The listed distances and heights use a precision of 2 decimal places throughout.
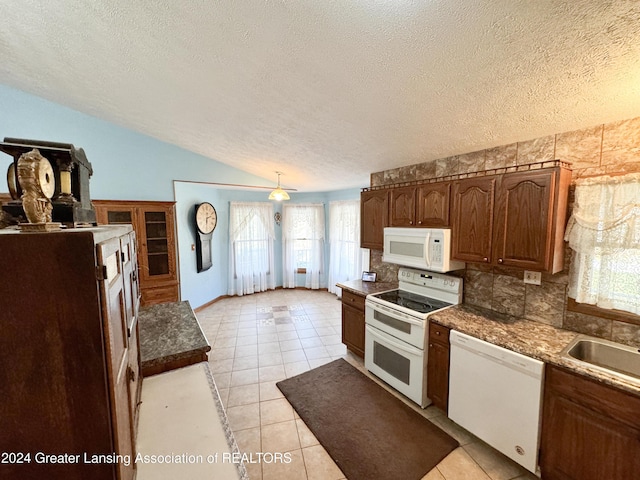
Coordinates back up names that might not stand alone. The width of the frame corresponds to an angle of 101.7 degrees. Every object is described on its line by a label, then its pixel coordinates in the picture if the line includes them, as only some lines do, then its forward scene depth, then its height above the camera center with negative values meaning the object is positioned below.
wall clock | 4.52 -0.14
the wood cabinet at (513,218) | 1.82 +0.02
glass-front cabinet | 3.52 -0.31
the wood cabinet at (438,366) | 2.13 -1.22
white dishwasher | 1.64 -1.21
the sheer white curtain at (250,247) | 5.46 -0.54
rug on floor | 1.85 -1.71
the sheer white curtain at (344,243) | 5.06 -0.43
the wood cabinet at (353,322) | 3.02 -1.20
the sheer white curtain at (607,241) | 1.65 -0.14
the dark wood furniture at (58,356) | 0.63 -0.34
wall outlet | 2.09 -0.46
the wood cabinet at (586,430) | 1.34 -1.16
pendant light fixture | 3.68 +0.38
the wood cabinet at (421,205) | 2.44 +0.16
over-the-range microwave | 2.39 -0.27
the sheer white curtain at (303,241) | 5.92 -0.45
